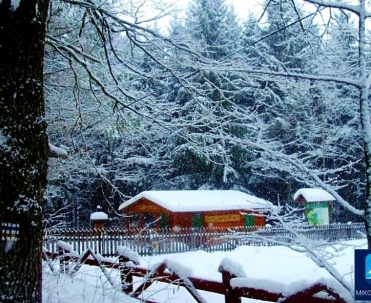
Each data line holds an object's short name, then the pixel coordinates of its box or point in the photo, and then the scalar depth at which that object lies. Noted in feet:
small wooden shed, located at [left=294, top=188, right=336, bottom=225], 76.79
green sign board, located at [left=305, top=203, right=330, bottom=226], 77.56
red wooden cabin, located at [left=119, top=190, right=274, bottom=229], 73.97
